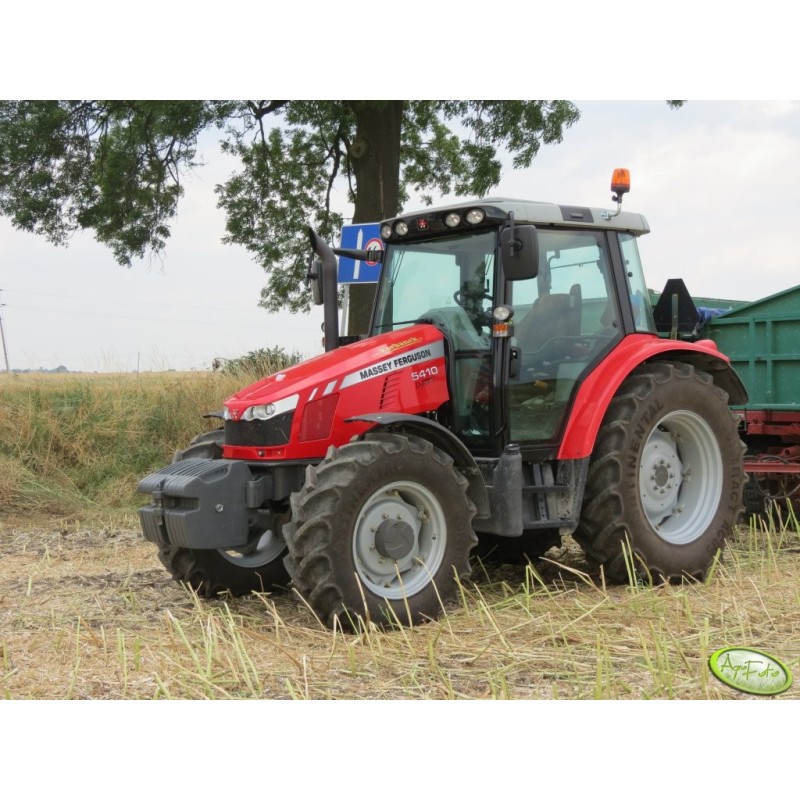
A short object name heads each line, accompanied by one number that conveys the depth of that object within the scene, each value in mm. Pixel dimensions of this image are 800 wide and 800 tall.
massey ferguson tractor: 5262
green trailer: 8359
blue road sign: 9398
